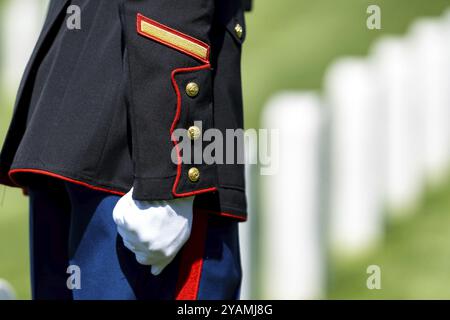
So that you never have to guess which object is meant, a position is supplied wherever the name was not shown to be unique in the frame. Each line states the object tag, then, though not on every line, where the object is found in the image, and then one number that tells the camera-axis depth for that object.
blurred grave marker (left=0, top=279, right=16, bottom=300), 6.34
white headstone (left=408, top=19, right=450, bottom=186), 12.66
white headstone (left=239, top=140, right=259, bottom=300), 9.29
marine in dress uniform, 5.10
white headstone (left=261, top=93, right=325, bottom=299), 10.02
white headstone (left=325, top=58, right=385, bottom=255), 11.01
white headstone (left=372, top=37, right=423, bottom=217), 11.87
